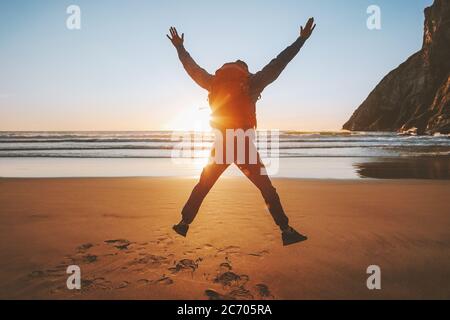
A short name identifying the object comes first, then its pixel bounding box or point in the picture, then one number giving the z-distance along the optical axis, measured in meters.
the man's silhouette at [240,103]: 3.89
